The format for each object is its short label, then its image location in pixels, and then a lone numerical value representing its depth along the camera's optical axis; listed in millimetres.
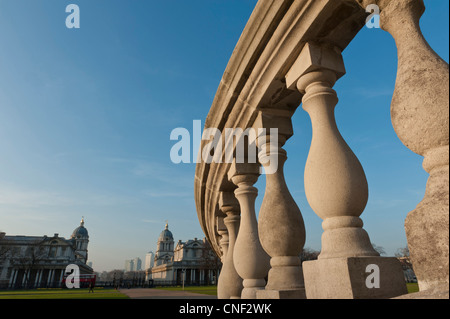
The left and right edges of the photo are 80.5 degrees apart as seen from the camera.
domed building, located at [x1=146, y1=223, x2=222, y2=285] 115512
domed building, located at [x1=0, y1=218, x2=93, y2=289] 111875
